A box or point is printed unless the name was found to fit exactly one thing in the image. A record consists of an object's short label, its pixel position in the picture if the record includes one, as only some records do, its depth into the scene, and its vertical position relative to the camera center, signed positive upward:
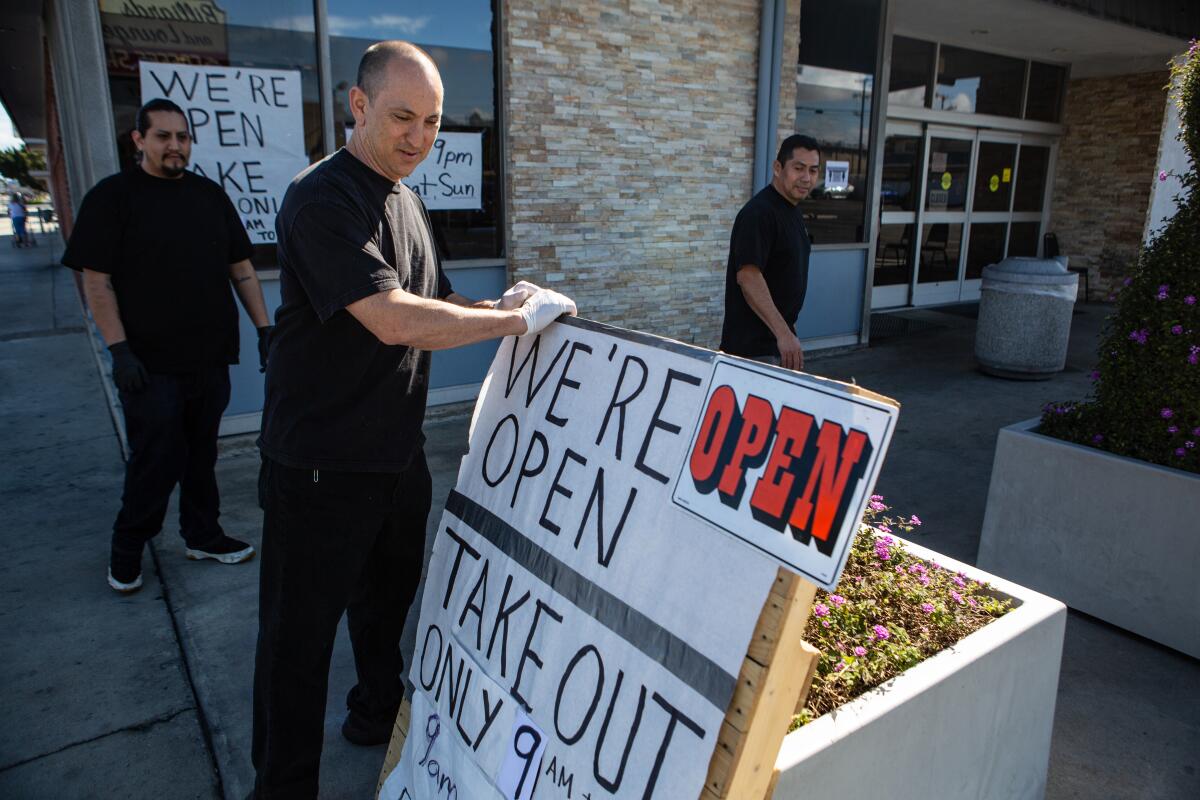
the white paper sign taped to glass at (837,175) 8.27 +0.37
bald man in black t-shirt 1.94 -0.43
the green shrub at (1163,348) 3.33 -0.54
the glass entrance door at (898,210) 10.46 +0.04
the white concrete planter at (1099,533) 3.23 -1.32
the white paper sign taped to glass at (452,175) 5.86 +0.21
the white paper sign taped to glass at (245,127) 4.92 +0.45
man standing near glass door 3.66 -0.23
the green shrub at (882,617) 2.00 -1.09
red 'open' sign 1.36 -0.45
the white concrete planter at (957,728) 1.77 -1.20
